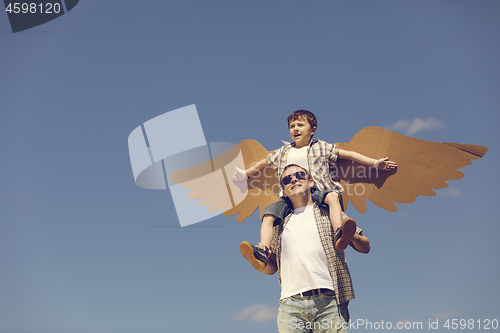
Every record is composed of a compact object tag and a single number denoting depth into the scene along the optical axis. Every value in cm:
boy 376
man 352
